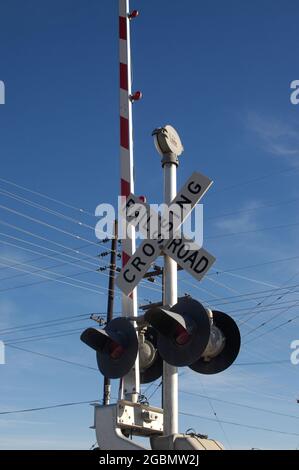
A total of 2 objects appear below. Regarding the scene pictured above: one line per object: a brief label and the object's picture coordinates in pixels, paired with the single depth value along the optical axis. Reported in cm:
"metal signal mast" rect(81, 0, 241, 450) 518
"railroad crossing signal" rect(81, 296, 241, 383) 513
